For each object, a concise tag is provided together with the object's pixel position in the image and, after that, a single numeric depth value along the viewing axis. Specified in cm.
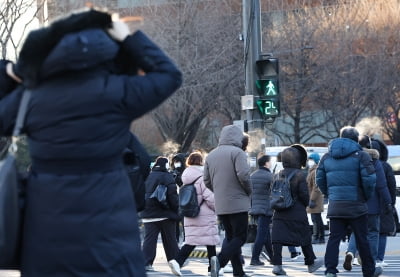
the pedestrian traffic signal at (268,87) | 4027
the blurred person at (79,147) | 922
